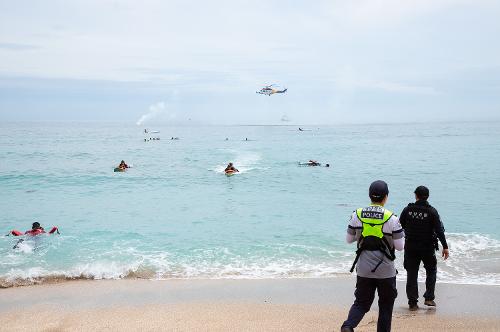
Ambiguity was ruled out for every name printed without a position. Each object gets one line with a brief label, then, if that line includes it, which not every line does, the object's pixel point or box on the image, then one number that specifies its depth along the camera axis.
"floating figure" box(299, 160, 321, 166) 41.85
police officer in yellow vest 4.93
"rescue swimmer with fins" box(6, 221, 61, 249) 14.47
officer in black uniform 6.68
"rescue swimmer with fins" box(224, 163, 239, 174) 34.36
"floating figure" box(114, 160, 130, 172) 38.53
